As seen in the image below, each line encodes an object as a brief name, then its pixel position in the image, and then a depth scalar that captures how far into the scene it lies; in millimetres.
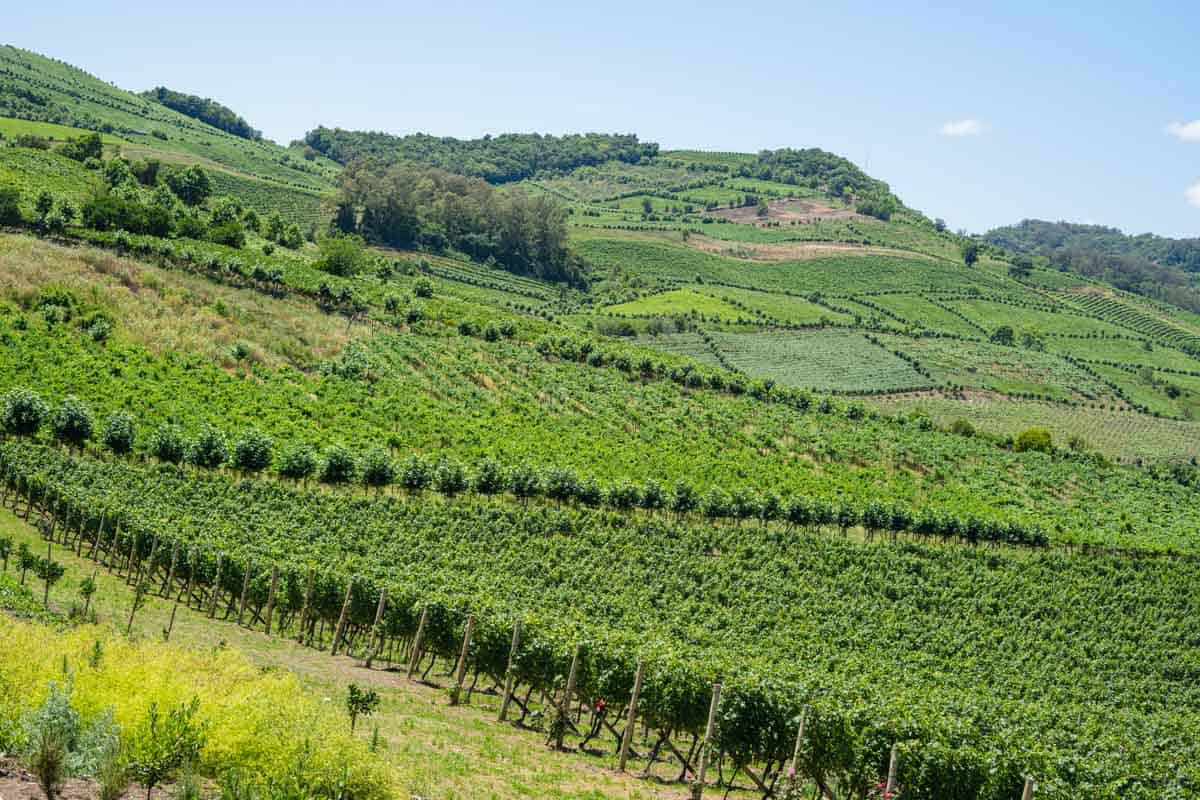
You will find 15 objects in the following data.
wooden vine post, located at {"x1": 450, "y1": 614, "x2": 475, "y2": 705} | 25000
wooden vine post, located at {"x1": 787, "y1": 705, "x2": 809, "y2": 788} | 16234
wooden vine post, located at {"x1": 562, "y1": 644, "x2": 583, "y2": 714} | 22327
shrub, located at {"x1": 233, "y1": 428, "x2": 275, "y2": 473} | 56688
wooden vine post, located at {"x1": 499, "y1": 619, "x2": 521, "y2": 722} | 24266
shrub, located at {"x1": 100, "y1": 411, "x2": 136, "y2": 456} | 54875
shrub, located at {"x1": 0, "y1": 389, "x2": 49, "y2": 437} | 53906
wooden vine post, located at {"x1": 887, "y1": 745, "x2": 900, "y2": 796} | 16750
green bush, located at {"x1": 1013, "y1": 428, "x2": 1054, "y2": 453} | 93875
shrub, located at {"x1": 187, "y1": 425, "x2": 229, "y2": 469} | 55688
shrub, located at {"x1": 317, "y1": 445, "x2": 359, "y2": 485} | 58844
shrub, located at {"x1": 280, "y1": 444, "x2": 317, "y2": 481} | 57406
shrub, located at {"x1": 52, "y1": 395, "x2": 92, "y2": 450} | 53906
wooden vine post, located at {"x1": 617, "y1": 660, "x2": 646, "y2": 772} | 20531
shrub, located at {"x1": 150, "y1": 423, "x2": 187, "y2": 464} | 55500
